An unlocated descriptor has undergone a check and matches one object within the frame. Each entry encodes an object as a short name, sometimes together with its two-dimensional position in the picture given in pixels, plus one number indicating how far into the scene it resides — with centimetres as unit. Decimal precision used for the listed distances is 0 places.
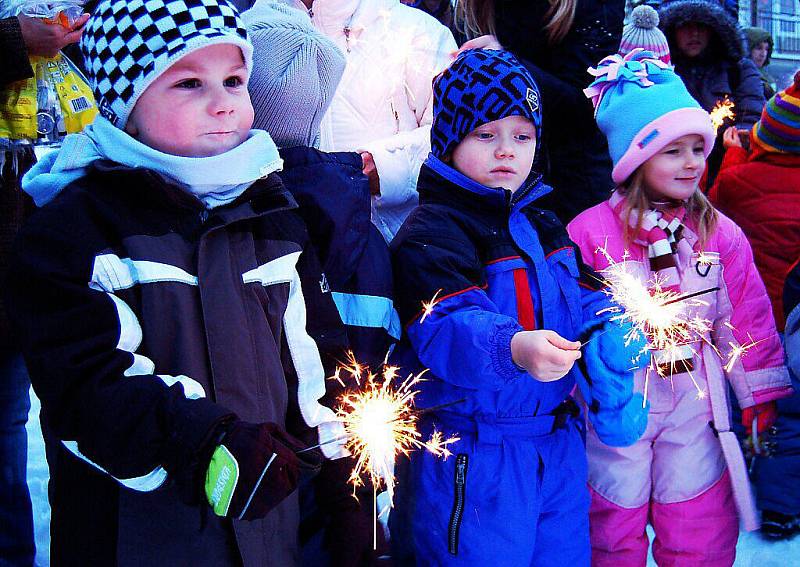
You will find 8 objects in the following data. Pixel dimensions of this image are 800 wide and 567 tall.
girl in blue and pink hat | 255
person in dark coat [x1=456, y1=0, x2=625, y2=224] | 289
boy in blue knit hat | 206
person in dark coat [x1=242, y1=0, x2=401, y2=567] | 196
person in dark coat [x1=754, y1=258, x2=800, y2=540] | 264
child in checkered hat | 140
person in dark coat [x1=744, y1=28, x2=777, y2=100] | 708
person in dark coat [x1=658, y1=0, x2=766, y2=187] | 464
